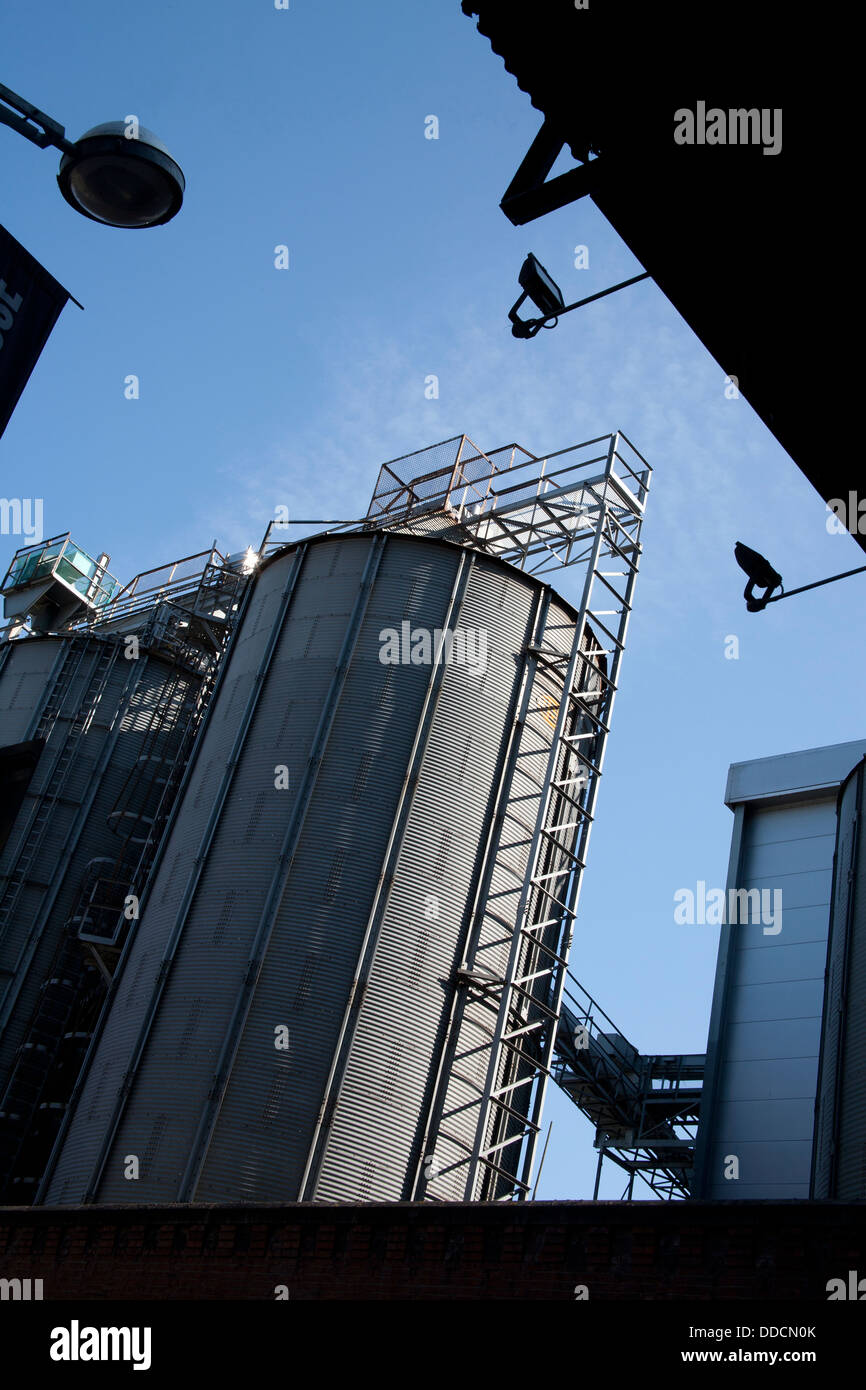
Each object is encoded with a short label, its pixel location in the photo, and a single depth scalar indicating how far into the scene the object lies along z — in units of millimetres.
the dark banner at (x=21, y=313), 9961
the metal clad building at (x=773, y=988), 31141
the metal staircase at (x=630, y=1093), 36062
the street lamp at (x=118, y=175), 9945
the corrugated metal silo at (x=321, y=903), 19609
